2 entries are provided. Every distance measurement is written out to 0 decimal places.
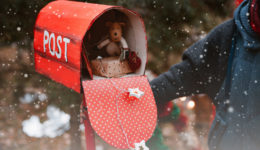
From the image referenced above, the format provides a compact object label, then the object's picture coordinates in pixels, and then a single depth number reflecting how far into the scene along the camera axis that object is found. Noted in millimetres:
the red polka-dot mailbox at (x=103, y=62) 1596
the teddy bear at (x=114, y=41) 1772
